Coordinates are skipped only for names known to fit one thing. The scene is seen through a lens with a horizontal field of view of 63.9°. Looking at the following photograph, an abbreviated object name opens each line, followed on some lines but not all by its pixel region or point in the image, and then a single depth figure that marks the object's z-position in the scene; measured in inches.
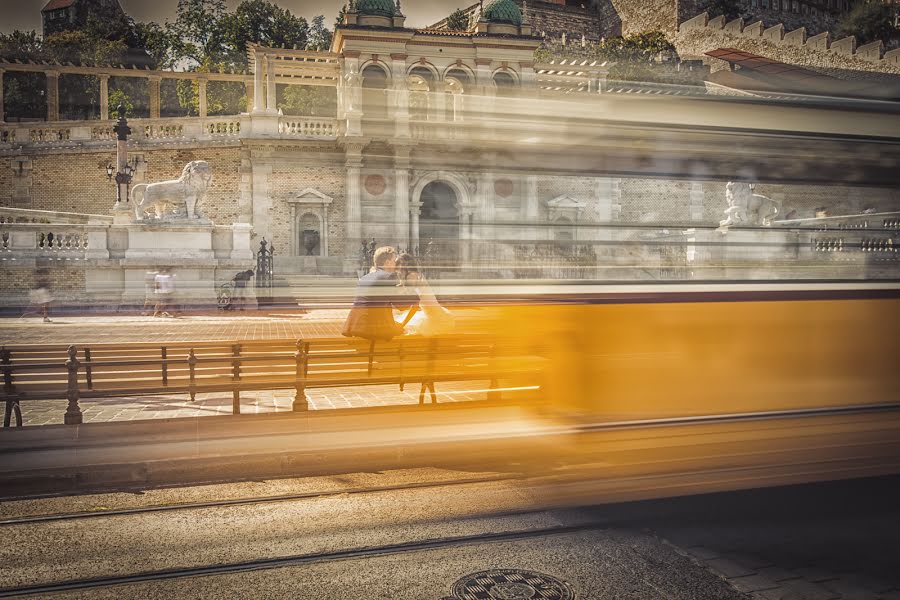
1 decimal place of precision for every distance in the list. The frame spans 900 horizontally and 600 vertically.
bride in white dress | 253.1
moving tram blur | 195.9
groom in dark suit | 276.5
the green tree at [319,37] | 1934.1
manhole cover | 147.4
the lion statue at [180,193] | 825.5
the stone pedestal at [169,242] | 824.3
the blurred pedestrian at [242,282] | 796.0
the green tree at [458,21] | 1971.0
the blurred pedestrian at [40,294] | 750.5
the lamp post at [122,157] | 985.5
